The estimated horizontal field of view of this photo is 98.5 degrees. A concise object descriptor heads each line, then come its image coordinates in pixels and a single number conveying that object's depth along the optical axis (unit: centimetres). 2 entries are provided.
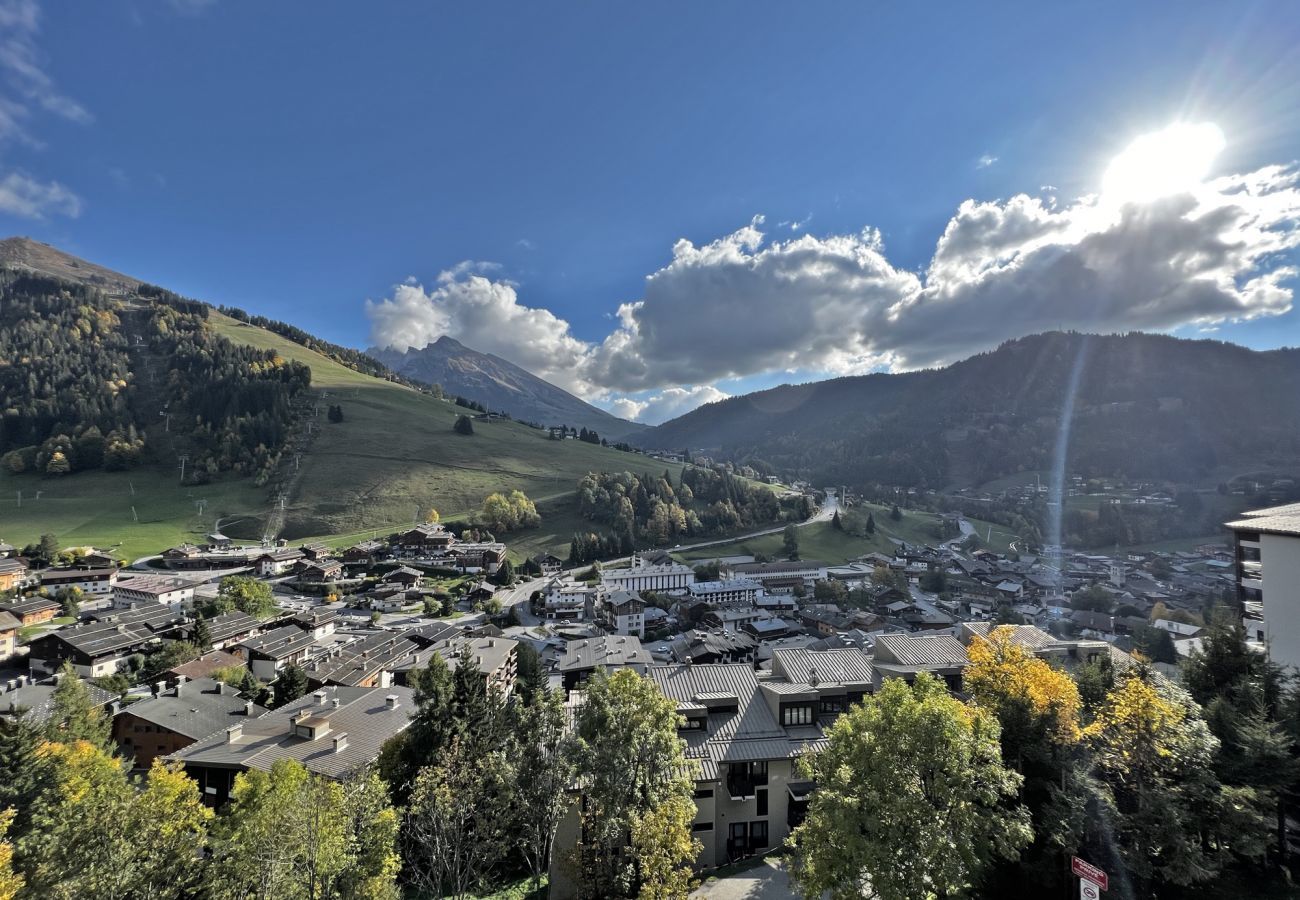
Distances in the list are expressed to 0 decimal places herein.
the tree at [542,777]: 1956
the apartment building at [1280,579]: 2734
